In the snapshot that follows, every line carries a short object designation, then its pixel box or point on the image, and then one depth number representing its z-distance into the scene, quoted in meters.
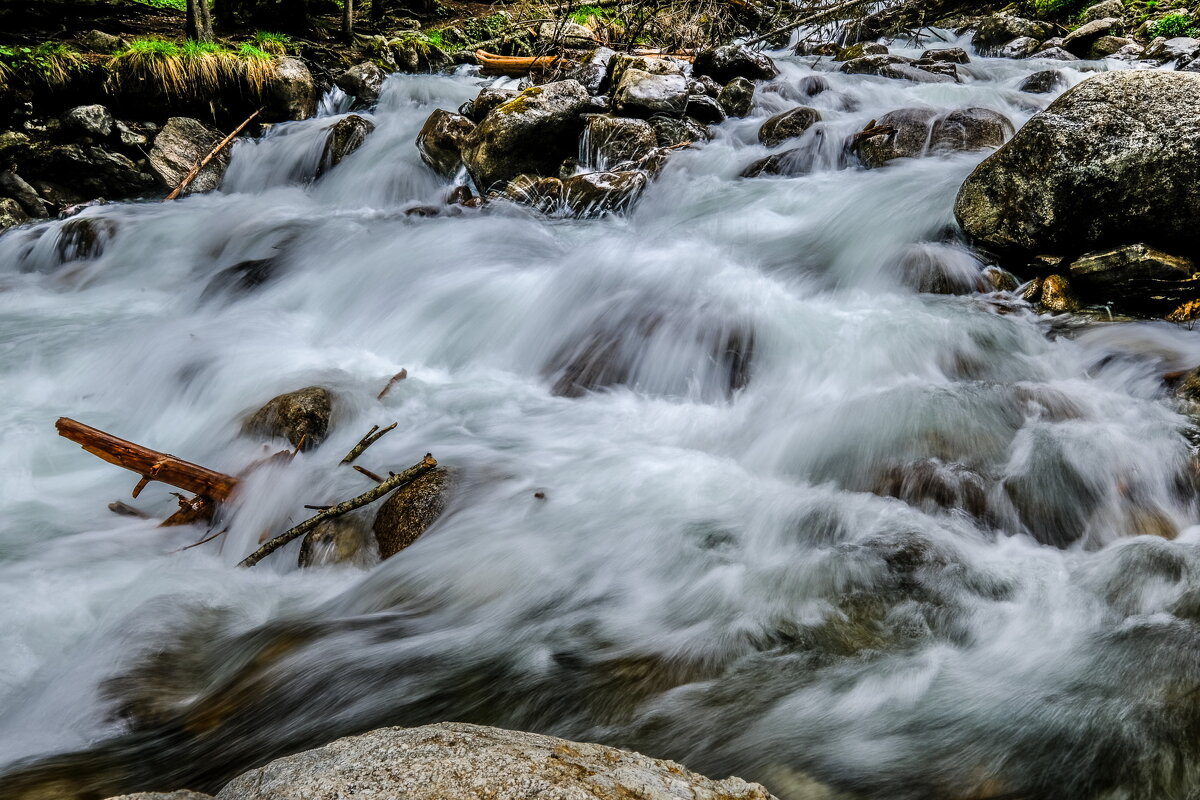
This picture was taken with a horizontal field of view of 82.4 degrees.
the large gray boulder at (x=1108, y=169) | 4.67
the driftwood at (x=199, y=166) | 9.20
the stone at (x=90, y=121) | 9.11
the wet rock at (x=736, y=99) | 9.44
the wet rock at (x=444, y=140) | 8.61
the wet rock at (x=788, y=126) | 8.55
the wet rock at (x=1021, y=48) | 13.27
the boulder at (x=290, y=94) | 10.68
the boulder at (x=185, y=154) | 9.41
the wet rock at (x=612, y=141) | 8.23
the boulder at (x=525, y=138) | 8.10
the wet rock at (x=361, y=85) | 11.57
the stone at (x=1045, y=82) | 10.20
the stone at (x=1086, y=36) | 13.09
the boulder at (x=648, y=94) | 8.85
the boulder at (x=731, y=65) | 10.13
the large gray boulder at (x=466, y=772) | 1.25
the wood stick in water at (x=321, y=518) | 3.50
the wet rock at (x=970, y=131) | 7.38
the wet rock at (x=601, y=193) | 7.67
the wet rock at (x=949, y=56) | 11.77
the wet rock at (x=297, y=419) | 4.43
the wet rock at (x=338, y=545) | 3.53
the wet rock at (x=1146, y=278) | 4.71
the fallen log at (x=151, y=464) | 3.45
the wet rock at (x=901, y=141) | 7.61
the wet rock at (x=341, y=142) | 9.68
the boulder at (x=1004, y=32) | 13.95
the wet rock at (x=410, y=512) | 3.53
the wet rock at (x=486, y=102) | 8.96
